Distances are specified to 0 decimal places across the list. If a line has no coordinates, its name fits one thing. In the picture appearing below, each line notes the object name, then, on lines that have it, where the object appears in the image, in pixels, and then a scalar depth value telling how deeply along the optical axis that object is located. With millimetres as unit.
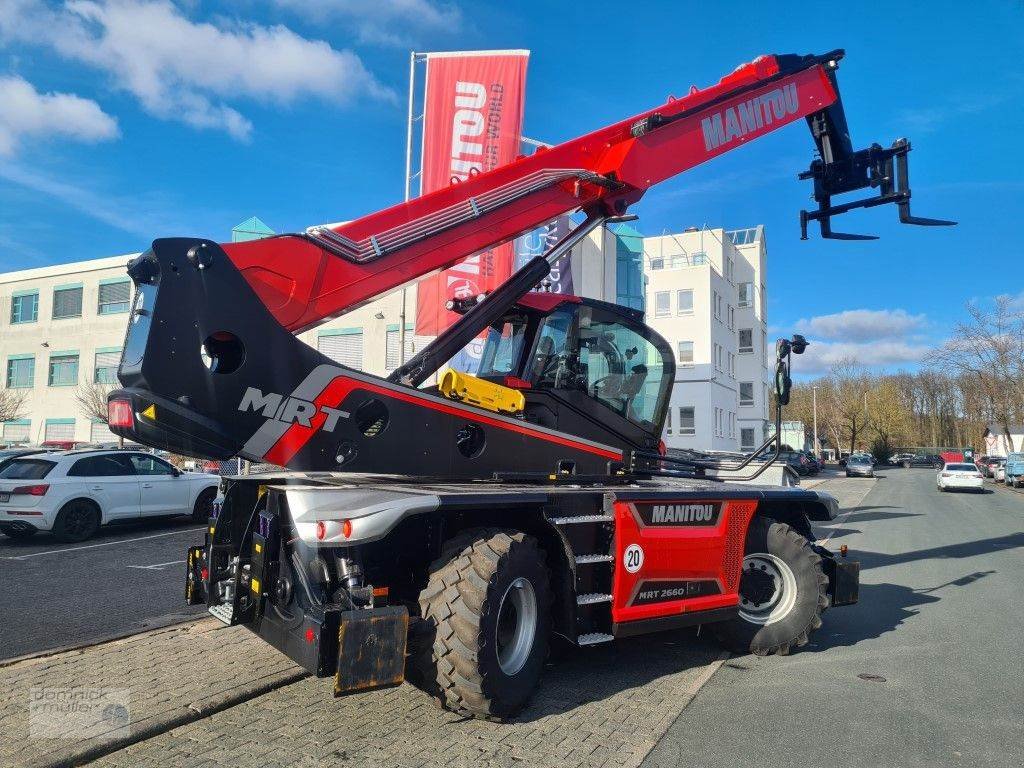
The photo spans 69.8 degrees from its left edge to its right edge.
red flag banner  16062
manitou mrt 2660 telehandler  4297
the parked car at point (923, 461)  83225
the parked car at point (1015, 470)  38219
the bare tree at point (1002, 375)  47162
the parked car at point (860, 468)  50344
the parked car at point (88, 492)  11719
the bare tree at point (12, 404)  36100
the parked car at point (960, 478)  32344
